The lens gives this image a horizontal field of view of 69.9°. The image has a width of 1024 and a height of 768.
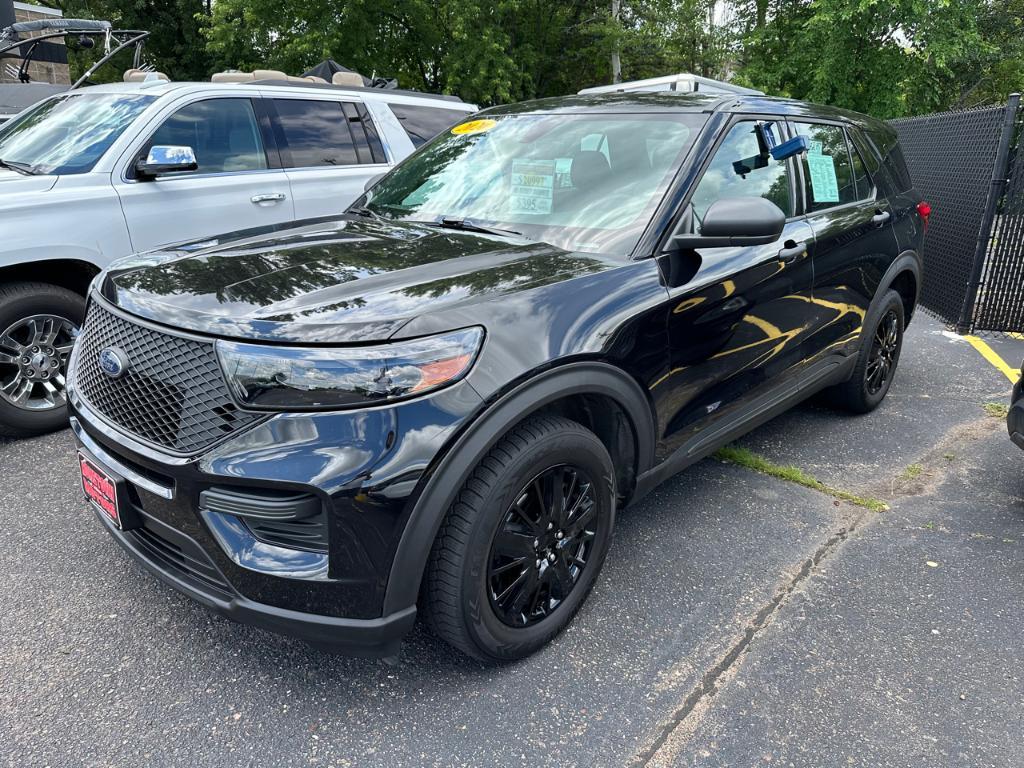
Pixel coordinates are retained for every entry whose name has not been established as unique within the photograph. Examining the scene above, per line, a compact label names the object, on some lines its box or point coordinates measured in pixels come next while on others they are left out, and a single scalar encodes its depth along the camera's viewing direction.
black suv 1.86
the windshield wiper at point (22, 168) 4.12
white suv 3.88
